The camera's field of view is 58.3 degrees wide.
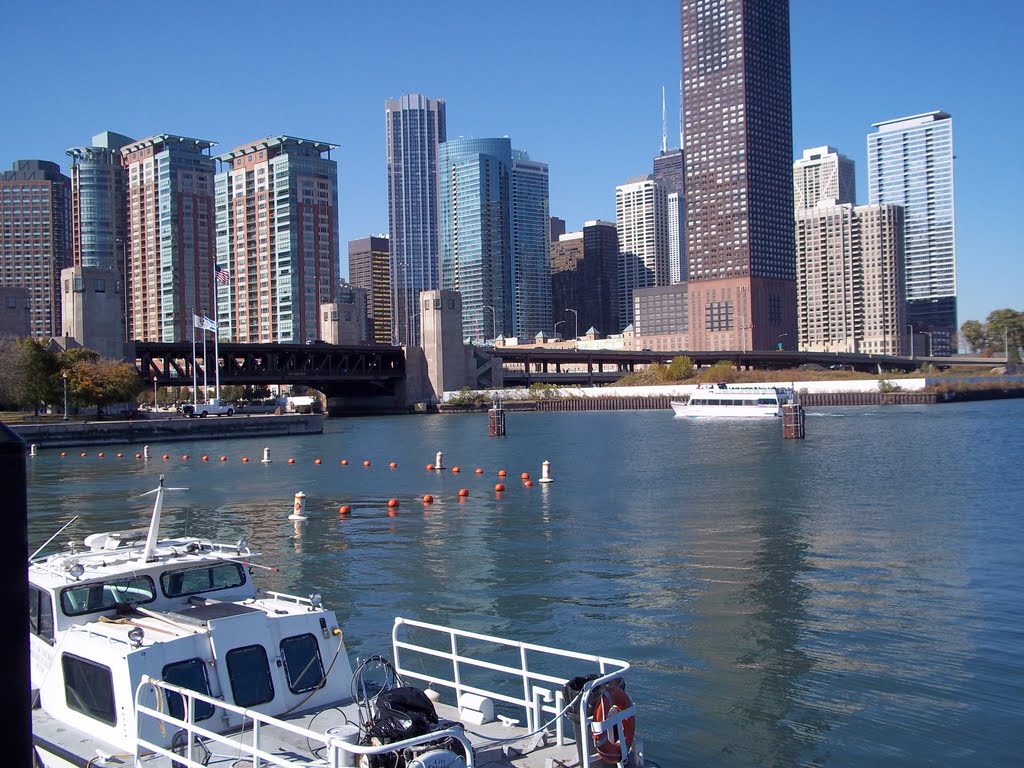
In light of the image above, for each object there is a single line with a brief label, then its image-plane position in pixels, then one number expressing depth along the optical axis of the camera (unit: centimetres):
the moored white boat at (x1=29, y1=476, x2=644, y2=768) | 992
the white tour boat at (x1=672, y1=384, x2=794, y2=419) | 11044
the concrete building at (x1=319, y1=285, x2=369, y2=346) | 19188
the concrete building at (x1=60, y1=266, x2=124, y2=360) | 11488
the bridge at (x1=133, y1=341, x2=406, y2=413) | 13800
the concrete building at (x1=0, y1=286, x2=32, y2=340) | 12300
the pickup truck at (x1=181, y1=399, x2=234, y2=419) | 10441
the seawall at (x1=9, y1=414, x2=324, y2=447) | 8300
